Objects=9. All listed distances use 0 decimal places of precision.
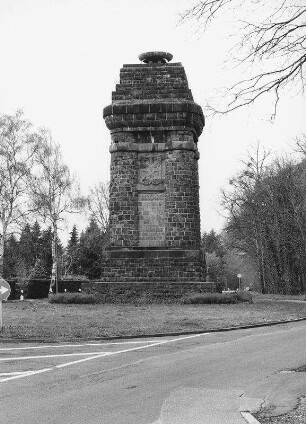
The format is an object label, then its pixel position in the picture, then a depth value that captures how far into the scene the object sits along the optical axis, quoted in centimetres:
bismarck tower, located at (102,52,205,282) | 2492
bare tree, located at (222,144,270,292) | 4850
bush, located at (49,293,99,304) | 2367
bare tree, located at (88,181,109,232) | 5819
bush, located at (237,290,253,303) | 2558
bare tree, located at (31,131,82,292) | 3928
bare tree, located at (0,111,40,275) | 3666
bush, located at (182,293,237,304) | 2292
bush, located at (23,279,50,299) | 3897
